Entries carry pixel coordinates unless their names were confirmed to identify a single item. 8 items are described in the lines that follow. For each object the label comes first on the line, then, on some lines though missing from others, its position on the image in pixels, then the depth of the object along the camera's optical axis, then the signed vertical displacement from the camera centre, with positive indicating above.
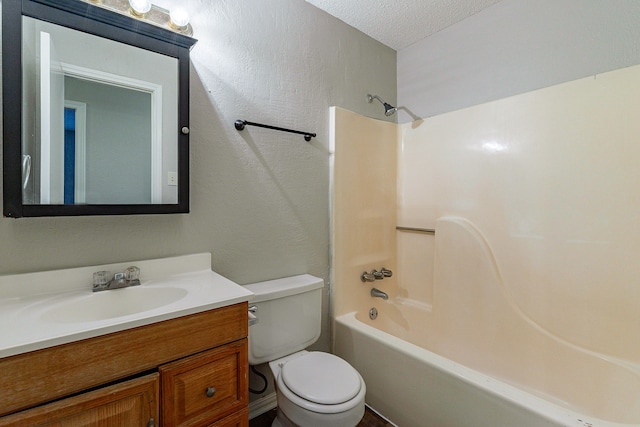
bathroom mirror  1.01 +0.39
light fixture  1.16 +0.82
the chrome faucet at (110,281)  1.14 -0.27
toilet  1.17 -0.73
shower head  2.17 +0.80
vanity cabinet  0.73 -0.48
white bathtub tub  1.10 -0.79
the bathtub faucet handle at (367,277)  2.08 -0.46
